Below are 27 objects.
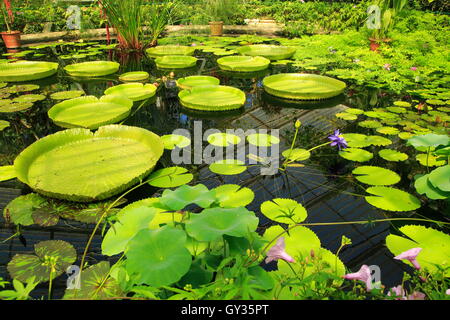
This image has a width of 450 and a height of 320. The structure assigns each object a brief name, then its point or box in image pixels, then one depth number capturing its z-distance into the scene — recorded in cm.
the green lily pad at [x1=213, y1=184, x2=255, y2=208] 174
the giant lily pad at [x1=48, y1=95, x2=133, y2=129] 256
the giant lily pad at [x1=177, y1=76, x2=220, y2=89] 356
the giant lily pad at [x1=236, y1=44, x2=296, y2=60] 496
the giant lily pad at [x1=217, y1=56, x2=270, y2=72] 425
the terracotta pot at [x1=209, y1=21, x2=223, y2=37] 683
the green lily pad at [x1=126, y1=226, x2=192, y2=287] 89
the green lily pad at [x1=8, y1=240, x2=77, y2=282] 131
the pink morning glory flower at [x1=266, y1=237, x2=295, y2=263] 101
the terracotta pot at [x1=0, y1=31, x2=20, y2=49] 557
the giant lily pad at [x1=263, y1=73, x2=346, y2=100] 326
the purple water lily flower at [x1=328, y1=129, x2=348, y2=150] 205
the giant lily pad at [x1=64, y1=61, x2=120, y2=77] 393
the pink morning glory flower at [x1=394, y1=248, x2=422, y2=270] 97
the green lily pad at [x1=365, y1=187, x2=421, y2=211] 170
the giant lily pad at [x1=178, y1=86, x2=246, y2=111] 298
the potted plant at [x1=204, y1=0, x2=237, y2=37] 691
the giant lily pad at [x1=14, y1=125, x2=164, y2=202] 179
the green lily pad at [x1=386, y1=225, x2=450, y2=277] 130
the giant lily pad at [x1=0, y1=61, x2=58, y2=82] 379
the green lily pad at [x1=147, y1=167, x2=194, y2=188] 194
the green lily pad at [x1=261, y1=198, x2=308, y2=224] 160
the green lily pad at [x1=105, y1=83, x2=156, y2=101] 321
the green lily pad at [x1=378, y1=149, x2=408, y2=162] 215
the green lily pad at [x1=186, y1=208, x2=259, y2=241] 99
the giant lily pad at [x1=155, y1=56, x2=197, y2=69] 444
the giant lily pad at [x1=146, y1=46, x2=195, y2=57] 505
